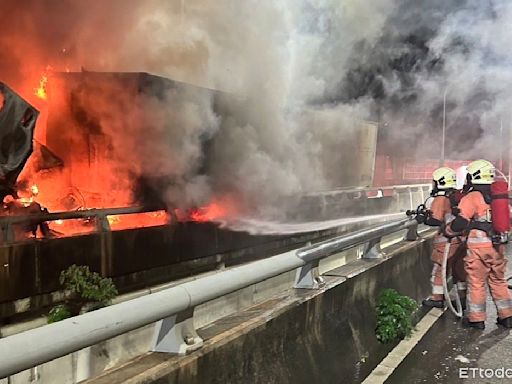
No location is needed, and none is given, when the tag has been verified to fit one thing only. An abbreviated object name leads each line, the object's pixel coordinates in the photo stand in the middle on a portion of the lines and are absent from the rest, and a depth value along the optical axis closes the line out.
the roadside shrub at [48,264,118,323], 5.02
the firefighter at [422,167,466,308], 6.91
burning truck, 5.89
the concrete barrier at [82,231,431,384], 2.70
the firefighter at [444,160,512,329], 6.02
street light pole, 14.59
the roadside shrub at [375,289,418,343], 5.29
